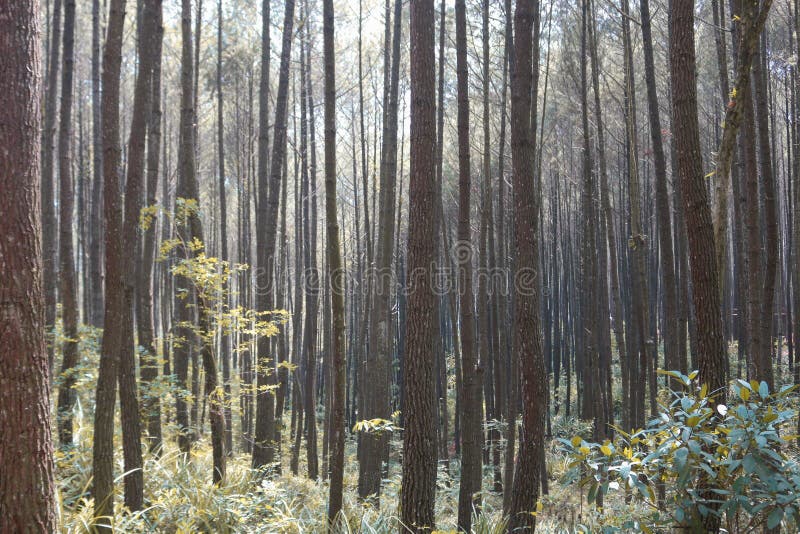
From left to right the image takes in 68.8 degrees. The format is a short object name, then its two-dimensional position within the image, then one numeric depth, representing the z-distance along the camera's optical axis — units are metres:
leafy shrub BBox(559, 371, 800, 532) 2.43
